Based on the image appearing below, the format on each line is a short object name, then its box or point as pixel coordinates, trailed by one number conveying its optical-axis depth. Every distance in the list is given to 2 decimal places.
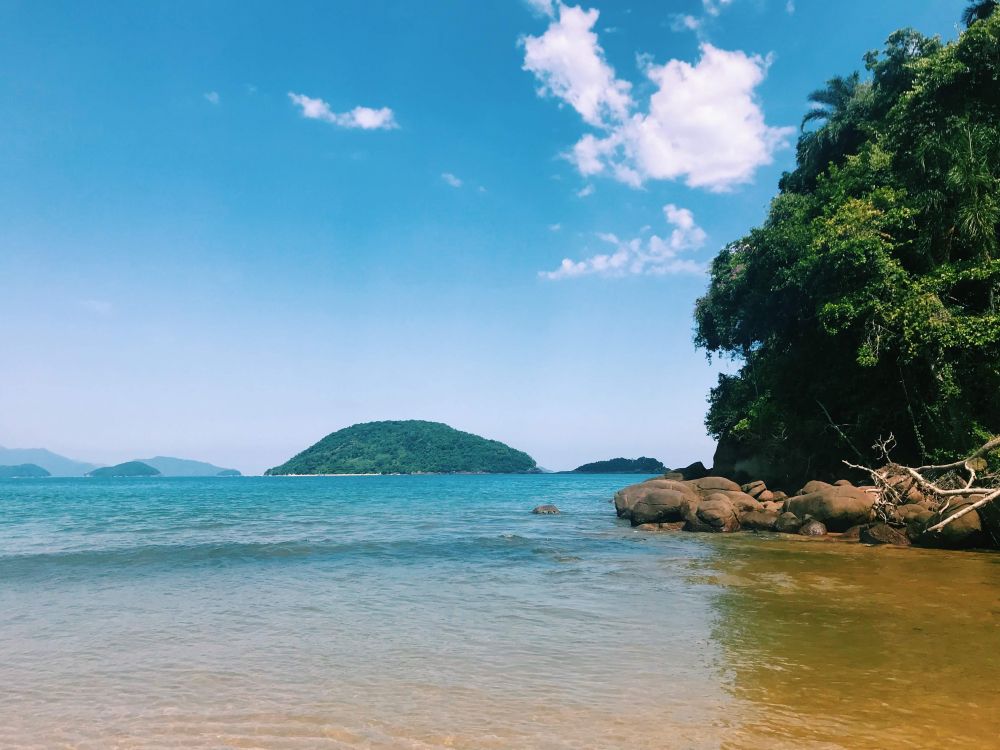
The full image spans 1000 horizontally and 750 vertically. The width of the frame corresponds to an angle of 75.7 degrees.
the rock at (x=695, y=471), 35.00
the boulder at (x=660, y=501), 23.56
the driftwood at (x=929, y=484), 13.08
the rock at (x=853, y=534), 18.31
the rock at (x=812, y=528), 19.45
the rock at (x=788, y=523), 20.16
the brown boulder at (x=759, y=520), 21.14
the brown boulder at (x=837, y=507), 19.11
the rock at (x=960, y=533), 15.59
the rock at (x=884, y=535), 16.75
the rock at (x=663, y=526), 23.06
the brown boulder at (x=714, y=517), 21.59
